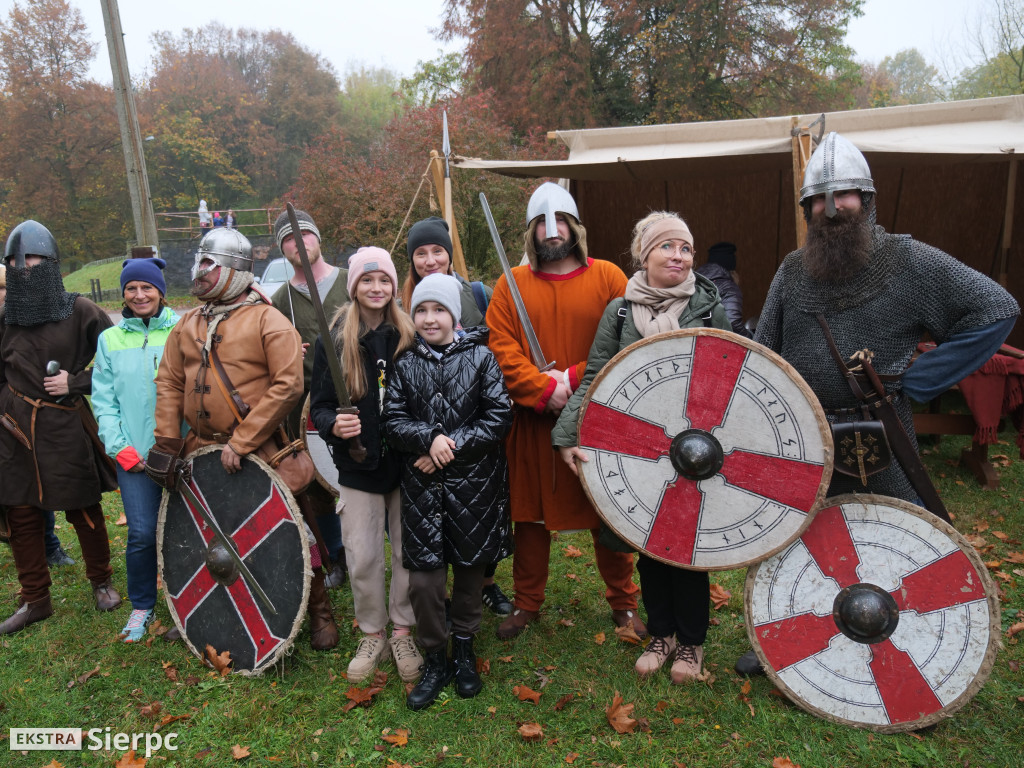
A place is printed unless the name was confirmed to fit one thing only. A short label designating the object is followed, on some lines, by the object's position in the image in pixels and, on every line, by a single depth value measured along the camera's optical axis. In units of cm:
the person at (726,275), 471
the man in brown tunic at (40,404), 326
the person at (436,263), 299
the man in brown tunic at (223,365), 276
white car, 1243
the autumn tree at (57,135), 2927
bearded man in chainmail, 212
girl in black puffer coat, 248
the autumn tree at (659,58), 1590
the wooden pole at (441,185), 509
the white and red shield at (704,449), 211
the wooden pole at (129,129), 657
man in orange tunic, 269
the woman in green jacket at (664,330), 240
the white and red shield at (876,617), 207
